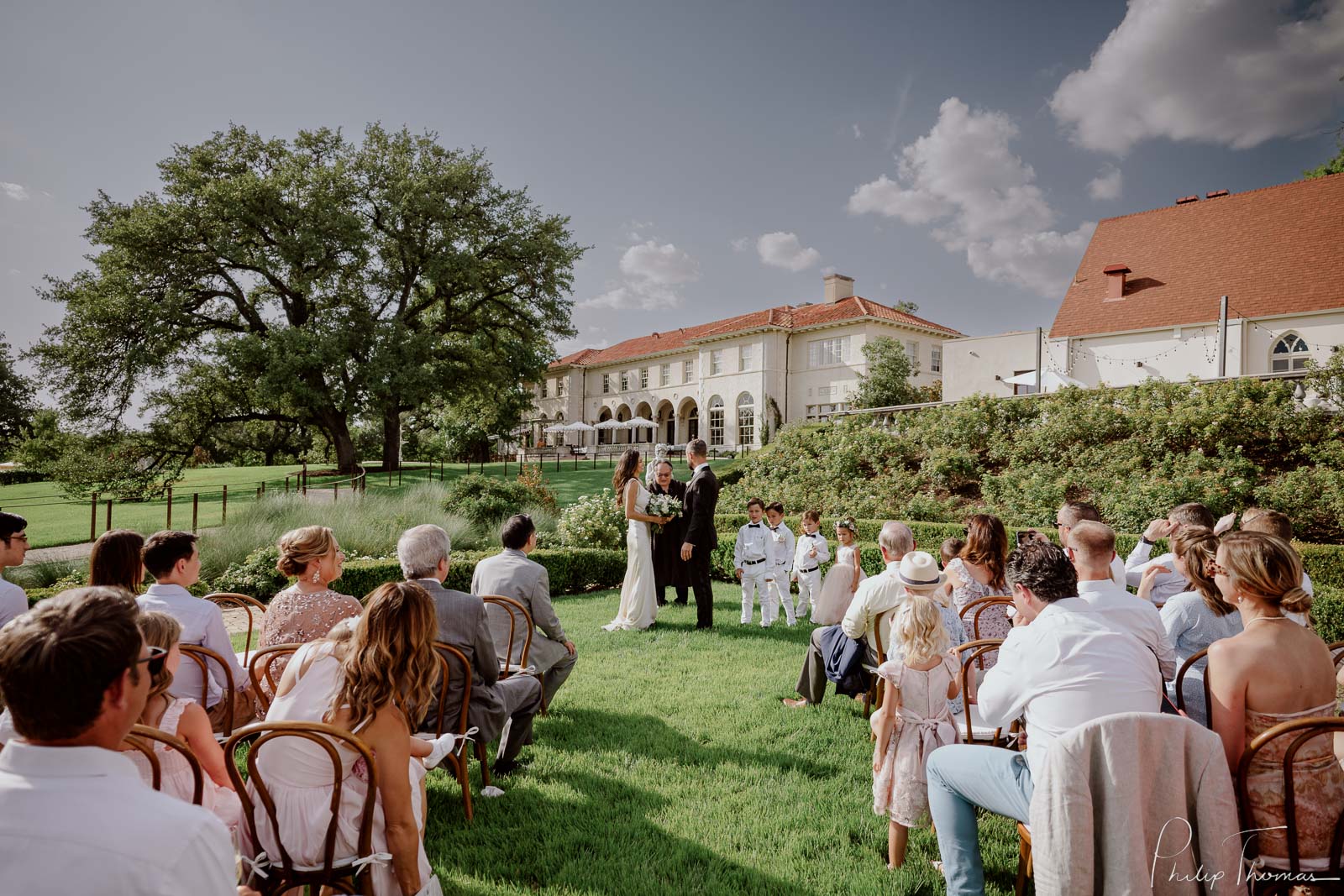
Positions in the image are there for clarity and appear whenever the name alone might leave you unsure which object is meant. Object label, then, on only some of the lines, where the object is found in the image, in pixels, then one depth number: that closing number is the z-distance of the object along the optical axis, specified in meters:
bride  7.55
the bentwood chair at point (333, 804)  2.08
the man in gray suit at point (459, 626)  3.50
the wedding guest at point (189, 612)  3.17
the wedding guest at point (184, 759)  2.34
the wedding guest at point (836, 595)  6.02
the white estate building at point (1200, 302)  20.00
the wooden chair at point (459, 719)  3.35
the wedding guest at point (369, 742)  2.25
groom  7.67
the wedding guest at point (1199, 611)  3.52
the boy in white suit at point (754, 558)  7.75
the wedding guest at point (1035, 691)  2.34
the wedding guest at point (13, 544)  3.69
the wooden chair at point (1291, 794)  2.07
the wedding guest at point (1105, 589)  2.75
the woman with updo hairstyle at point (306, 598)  3.57
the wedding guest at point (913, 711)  3.08
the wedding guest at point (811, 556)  8.06
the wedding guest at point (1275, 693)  2.21
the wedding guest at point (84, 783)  1.10
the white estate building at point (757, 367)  36.22
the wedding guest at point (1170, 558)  4.46
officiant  8.29
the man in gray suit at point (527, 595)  4.64
